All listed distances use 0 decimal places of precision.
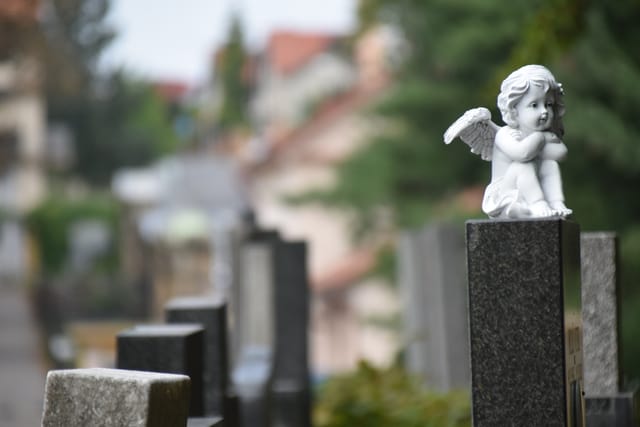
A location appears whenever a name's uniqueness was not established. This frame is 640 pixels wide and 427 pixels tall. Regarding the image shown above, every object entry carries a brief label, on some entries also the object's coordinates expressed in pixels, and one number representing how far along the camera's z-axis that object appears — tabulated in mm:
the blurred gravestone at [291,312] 19711
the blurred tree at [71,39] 54120
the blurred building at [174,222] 86206
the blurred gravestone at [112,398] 8352
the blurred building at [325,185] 69605
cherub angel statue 10344
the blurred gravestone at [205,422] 10484
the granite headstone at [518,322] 9627
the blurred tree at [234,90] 144794
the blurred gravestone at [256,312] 18036
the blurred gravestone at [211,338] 13428
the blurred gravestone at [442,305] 21120
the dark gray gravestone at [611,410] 12724
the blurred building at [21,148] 99152
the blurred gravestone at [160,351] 11302
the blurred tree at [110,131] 106311
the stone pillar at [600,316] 13010
